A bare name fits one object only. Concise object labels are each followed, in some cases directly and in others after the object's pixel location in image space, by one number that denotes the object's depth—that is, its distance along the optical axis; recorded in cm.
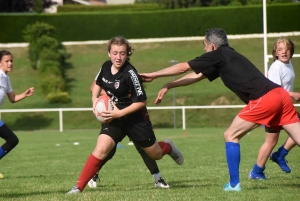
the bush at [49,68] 7256
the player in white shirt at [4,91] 1900
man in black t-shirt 1391
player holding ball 1420
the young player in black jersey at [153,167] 1576
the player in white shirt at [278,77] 1666
